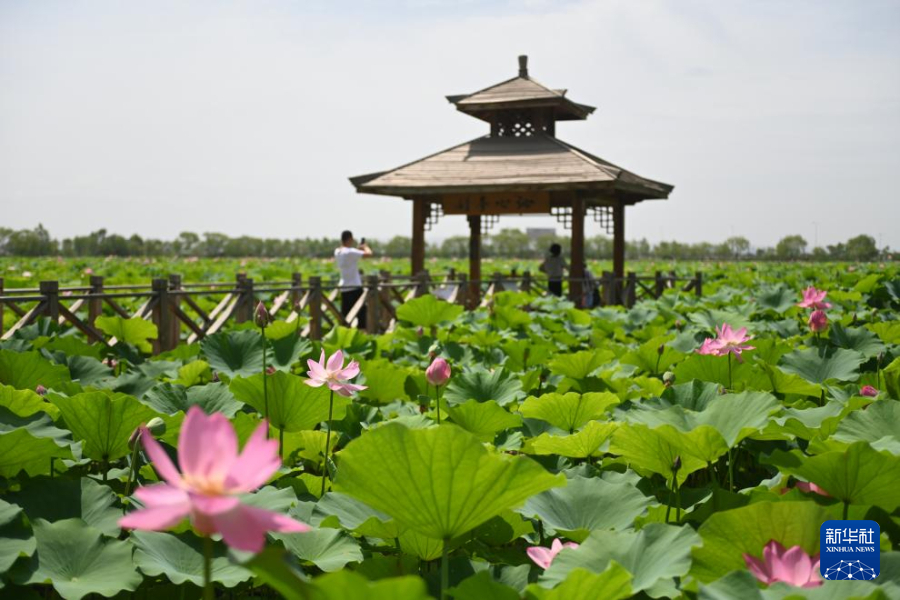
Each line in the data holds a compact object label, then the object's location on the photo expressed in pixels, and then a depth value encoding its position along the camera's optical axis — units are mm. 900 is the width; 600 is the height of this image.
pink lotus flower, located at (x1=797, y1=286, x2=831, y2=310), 3637
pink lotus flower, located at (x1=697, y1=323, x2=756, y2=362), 2377
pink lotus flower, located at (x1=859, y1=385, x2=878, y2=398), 2211
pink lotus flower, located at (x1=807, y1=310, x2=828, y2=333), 3119
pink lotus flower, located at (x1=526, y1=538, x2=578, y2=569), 1262
